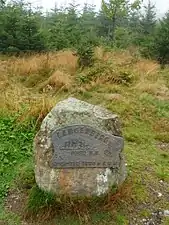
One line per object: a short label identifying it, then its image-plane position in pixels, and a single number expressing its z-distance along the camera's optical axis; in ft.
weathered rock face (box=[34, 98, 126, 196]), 7.05
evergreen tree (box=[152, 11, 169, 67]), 24.80
